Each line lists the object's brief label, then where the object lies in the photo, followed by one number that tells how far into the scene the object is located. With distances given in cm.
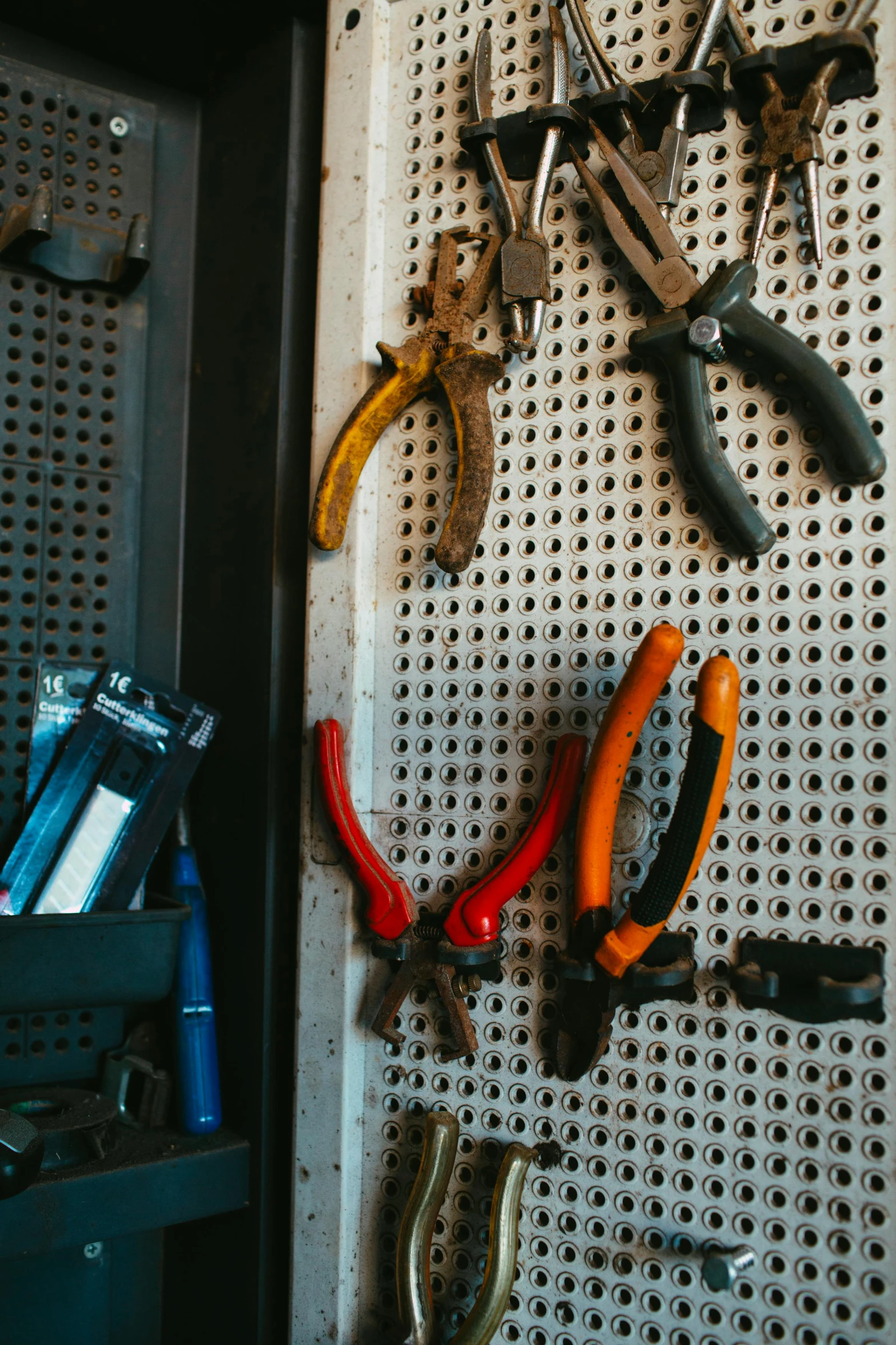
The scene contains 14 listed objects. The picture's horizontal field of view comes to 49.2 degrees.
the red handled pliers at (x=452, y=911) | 83
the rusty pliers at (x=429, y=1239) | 80
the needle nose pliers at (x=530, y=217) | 88
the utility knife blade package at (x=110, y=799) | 97
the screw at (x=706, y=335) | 78
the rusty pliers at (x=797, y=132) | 77
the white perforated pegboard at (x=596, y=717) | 76
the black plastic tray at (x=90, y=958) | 88
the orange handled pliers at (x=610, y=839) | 71
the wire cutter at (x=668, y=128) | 82
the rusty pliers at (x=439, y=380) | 90
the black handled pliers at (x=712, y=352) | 75
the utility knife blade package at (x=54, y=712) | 103
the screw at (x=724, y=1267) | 72
